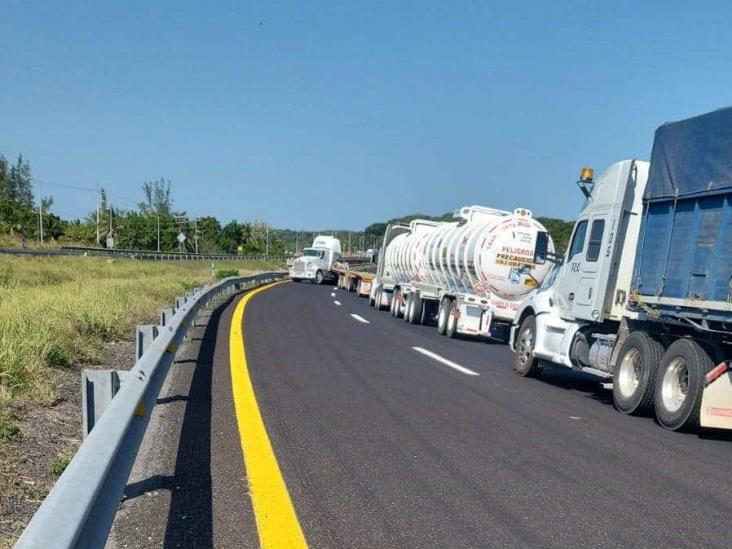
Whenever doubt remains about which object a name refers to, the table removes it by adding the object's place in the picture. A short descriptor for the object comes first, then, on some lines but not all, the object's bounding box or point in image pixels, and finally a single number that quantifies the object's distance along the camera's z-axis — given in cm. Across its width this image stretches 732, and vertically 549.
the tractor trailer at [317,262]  4875
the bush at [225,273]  4566
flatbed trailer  3447
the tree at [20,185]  11588
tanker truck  1661
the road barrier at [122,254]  4878
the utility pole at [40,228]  7470
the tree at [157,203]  12672
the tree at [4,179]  11336
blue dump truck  741
